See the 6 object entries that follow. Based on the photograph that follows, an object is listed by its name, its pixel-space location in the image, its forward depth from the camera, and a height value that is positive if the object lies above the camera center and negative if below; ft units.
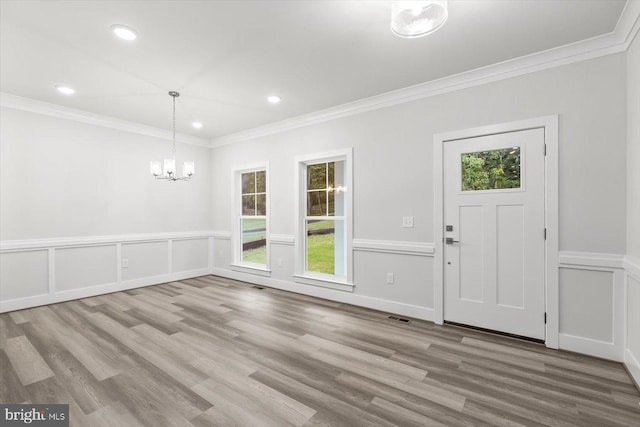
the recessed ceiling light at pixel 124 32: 7.48 +4.83
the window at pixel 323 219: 14.05 -0.32
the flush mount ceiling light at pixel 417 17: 5.56 +3.92
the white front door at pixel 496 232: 9.02 -0.65
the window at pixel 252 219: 17.10 -0.38
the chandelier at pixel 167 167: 11.97 +1.92
